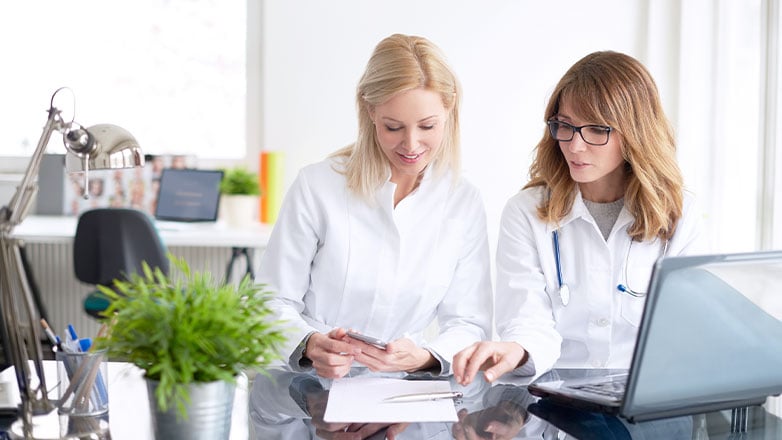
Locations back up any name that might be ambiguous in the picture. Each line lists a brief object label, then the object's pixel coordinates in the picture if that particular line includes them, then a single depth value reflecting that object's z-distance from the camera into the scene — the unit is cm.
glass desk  125
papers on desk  129
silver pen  138
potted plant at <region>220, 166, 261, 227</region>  392
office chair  339
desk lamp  112
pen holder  122
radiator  430
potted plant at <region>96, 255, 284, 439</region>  105
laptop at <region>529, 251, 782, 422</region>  117
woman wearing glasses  181
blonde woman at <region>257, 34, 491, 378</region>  189
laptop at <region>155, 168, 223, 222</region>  402
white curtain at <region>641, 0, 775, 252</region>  375
